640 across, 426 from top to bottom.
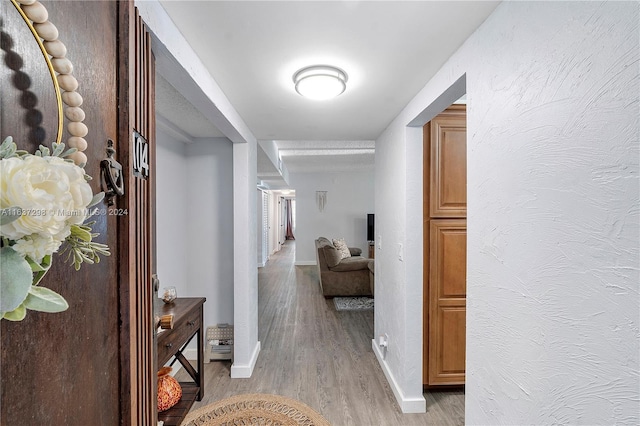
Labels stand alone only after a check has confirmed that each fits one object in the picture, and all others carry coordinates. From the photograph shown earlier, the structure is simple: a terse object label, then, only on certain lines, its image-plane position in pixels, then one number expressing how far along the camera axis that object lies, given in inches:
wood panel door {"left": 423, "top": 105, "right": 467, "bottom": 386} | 90.4
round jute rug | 80.9
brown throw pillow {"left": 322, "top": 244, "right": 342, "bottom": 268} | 195.8
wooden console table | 63.4
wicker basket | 116.0
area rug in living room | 175.6
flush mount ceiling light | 59.7
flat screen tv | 293.1
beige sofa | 197.0
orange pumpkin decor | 65.8
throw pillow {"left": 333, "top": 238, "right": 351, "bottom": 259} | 233.6
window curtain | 557.9
